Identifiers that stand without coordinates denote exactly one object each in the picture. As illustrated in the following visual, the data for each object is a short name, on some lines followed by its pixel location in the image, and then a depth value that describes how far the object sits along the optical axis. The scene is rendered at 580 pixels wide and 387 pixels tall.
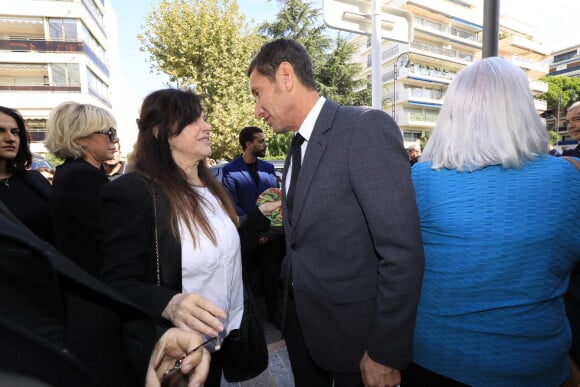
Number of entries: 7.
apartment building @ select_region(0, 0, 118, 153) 29.89
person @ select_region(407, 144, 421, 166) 8.27
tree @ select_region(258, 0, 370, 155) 27.42
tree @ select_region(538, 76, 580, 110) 51.72
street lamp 40.66
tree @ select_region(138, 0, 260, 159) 18.58
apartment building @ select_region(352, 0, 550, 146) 42.47
